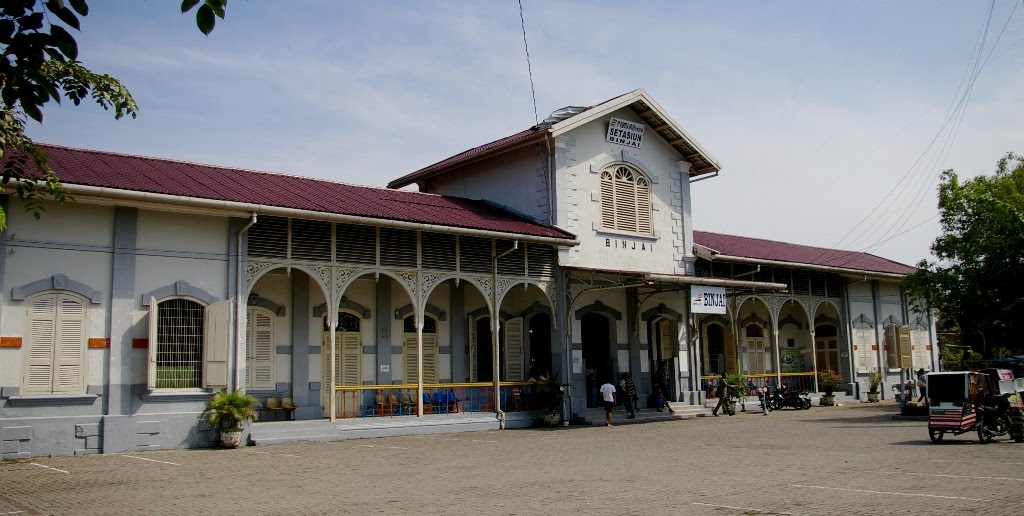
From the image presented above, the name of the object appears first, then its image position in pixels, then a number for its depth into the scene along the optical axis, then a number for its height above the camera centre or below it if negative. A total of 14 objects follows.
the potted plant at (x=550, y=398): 20.61 -0.75
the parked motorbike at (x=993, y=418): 15.16 -1.12
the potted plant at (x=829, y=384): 28.08 -0.82
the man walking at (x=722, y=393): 24.00 -0.87
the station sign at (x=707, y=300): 22.27 +1.62
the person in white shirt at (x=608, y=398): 20.94 -0.80
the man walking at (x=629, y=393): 22.27 -0.76
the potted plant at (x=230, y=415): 15.29 -0.71
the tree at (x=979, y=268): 21.80 +2.25
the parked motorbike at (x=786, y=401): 26.23 -1.23
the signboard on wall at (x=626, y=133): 23.38 +6.30
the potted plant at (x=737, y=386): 24.34 -0.71
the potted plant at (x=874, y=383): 29.81 -0.87
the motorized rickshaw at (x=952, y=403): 15.01 -0.82
